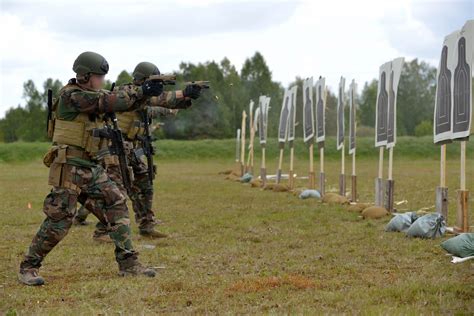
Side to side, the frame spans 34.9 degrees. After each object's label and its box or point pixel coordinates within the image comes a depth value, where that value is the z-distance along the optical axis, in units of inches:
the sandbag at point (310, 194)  713.0
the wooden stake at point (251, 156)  1100.1
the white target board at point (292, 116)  886.6
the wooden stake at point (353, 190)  639.8
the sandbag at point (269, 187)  872.0
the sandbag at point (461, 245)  330.0
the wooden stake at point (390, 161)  540.2
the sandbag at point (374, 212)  521.3
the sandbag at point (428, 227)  403.9
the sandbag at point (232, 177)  1134.8
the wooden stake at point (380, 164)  571.0
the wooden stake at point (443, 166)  446.4
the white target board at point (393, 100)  549.3
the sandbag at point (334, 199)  637.3
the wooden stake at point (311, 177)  781.3
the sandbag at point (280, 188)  834.2
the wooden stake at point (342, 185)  694.5
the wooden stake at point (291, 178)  847.3
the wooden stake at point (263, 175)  939.4
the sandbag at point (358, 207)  564.9
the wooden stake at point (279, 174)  913.3
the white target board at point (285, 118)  920.4
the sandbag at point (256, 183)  943.7
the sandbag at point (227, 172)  1315.5
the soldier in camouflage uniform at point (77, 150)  289.9
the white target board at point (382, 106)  579.8
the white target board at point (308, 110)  804.6
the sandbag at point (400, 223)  435.8
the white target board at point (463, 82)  423.2
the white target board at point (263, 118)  1040.2
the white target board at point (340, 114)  722.2
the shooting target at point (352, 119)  669.3
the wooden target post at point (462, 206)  414.9
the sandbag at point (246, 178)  1061.1
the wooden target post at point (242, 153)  1193.4
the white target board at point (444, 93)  448.8
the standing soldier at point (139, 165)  417.1
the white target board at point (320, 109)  757.6
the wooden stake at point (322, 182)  721.0
